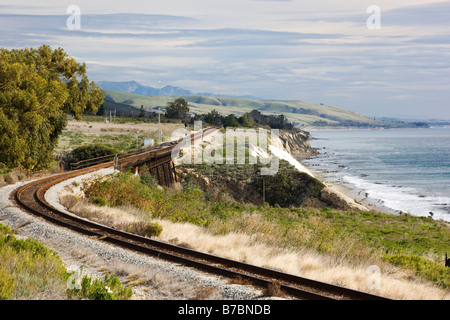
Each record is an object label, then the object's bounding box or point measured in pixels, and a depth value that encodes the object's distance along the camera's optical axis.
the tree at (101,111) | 153.77
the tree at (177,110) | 130.12
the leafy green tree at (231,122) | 119.72
